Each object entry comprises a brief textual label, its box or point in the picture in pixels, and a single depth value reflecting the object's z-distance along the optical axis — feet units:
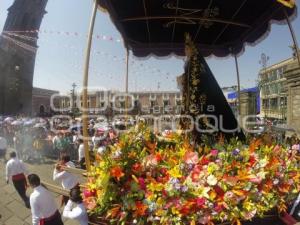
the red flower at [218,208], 9.57
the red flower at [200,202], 9.48
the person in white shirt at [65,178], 18.57
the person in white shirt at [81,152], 30.14
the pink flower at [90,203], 10.27
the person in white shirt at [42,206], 13.82
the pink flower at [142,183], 10.01
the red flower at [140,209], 9.48
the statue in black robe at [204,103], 15.60
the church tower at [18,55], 118.02
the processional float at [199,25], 15.43
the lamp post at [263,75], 119.03
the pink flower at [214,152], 11.58
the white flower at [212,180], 9.89
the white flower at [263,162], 10.97
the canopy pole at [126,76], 22.45
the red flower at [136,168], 10.40
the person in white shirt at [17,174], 22.44
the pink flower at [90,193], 10.61
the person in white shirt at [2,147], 38.29
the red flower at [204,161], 10.87
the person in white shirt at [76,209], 11.25
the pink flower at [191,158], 10.62
